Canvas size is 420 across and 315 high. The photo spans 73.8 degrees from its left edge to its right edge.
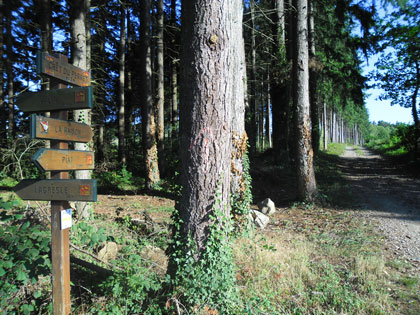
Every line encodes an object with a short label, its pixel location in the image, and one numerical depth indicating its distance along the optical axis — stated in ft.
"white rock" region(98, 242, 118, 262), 15.47
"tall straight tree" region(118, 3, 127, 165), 50.26
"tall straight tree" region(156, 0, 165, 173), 42.34
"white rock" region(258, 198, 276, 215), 26.86
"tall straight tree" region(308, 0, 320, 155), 45.24
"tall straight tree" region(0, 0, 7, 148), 43.10
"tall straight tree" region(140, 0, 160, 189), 37.73
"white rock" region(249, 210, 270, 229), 23.04
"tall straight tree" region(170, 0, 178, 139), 56.07
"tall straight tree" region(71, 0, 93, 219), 21.83
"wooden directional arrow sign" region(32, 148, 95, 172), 8.29
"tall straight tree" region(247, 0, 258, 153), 48.08
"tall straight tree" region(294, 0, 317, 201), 29.19
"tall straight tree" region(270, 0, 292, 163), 40.91
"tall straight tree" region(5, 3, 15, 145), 43.45
